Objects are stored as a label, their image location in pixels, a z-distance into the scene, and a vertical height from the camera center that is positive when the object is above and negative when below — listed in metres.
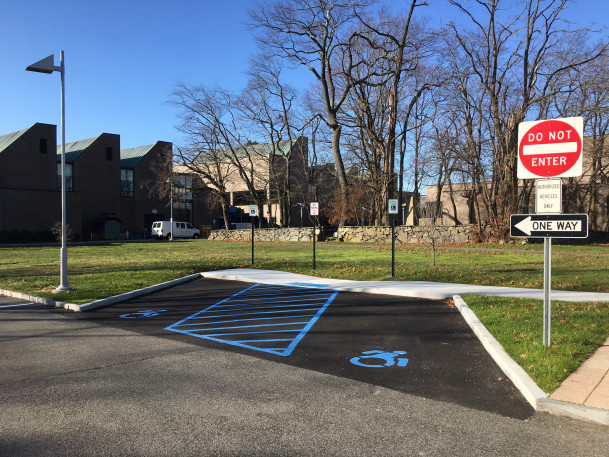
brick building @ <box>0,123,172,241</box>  45.25 +4.02
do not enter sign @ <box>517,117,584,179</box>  5.50 +0.92
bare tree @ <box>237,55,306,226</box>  44.84 +5.93
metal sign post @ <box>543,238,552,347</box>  5.67 -0.88
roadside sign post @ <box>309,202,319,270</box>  16.56 +0.50
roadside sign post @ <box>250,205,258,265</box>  18.25 +0.51
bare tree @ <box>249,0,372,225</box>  29.20 +11.04
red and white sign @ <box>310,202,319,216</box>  16.56 +0.50
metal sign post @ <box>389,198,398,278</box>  13.91 +0.46
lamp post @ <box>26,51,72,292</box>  11.15 +2.89
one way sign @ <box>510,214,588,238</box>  5.48 -0.01
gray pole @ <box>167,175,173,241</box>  46.95 +3.37
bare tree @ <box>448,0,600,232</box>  27.66 +7.54
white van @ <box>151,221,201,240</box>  49.84 -0.84
